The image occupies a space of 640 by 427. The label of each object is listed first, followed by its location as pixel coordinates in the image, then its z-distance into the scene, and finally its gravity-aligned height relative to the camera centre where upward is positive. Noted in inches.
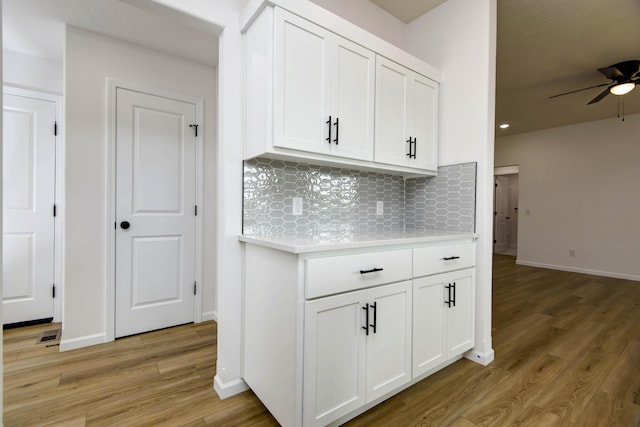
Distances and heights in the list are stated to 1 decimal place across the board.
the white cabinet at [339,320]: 53.4 -22.2
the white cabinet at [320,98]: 62.0 +26.4
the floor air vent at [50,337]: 96.2 -43.0
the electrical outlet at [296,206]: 78.7 +1.1
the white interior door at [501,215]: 286.7 -1.8
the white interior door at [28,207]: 105.7 -0.2
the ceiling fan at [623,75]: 125.1 +58.9
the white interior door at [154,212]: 101.0 -1.3
